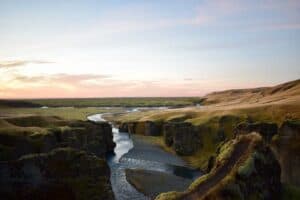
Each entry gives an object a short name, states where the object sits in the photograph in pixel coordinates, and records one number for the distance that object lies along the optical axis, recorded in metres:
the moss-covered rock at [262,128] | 72.47
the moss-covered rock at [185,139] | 110.44
